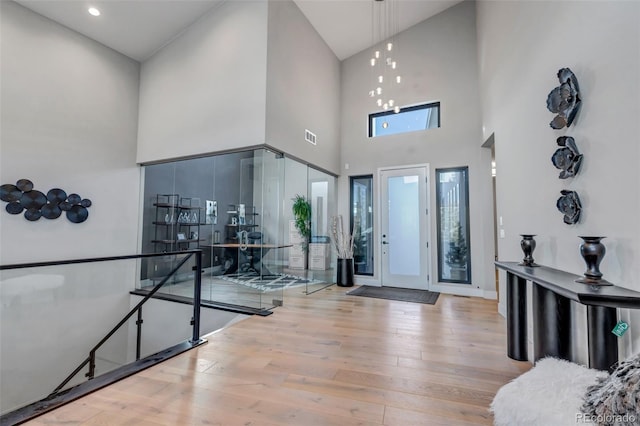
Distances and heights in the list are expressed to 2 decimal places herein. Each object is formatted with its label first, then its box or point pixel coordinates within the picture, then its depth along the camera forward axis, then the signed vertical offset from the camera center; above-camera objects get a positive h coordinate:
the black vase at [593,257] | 1.68 -0.18
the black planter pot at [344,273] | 5.83 -0.97
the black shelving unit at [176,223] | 5.21 +0.03
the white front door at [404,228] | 5.47 -0.04
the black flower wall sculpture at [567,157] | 2.04 +0.53
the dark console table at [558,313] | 1.47 -0.61
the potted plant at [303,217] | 5.98 +0.18
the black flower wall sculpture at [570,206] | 2.05 +0.16
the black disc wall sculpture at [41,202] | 3.89 +0.32
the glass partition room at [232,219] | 4.48 +0.10
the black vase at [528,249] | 2.56 -0.20
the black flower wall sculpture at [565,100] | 2.04 +0.97
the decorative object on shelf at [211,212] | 4.92 +0.23
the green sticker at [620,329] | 1.52 -0.55
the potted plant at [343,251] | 5.84 -0.53
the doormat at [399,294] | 4.72 -1.21
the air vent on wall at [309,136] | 5.04 +1.63
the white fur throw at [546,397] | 1.30 -0.86
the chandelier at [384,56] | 5.42 +3.58
